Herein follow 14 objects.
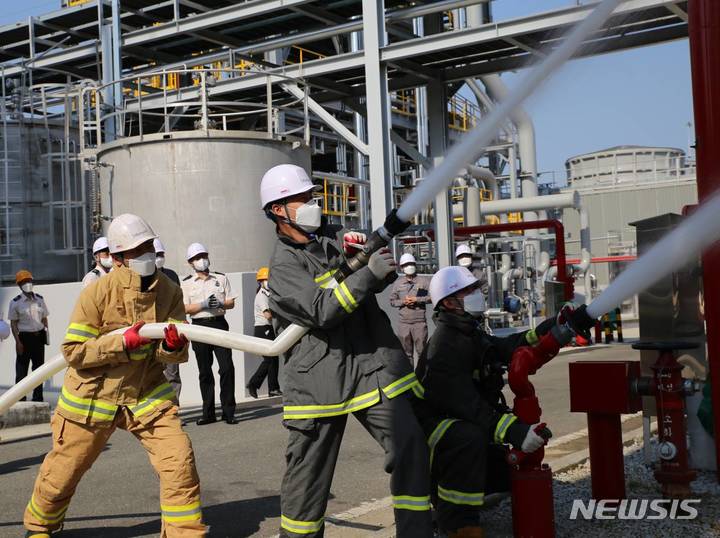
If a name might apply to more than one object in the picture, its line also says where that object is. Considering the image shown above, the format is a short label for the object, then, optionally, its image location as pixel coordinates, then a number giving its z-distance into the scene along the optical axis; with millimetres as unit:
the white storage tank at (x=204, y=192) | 13414
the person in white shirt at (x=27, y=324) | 10570
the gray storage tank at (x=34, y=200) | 17062
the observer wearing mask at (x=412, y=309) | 11336
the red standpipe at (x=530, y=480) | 4195
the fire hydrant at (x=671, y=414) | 4887
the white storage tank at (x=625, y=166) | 42000
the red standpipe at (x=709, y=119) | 4965
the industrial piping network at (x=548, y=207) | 25062
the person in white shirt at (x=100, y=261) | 8858
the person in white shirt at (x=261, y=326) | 10828
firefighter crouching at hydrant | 4316
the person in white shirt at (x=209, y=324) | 8984
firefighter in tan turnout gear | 4363
